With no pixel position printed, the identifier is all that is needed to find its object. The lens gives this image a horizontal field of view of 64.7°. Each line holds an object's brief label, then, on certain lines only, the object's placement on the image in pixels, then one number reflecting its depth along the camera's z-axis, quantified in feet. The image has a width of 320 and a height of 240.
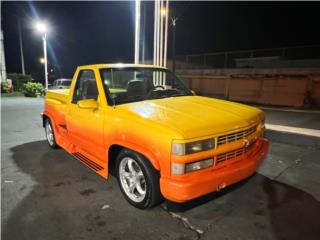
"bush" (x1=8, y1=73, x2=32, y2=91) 79.05
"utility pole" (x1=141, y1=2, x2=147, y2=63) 33.63
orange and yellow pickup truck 8.60
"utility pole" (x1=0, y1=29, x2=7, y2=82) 72.49
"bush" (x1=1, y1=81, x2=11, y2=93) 70.95
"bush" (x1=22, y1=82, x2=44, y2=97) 66.49
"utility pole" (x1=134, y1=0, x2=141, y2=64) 27.04
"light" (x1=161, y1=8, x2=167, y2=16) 31.16
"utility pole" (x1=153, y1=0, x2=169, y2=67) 31.01
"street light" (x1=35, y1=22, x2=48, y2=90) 57.93
